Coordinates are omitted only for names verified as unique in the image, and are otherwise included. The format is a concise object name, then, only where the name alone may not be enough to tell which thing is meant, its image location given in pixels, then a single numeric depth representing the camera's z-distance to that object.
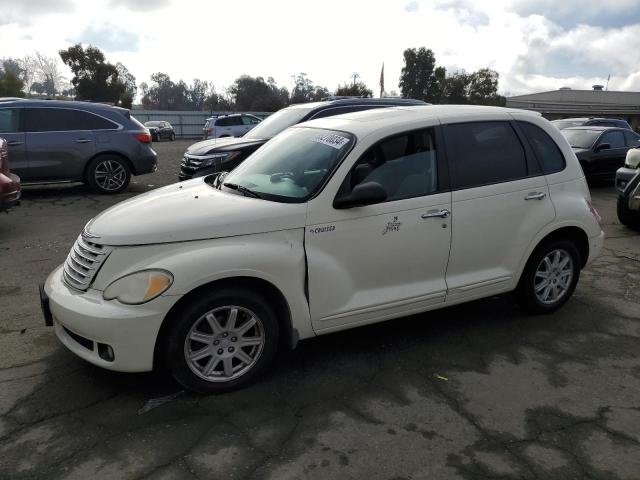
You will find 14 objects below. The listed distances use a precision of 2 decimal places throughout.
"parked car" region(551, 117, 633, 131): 18.44
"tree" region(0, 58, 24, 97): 47.56
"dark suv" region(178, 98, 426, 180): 8.40
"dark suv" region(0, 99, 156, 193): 9.31
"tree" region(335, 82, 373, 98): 52.94
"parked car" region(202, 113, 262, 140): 25.50
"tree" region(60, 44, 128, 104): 51.19
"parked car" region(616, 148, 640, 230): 7.81
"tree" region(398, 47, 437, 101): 68.81
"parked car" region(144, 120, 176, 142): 36.72
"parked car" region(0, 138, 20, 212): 6.68
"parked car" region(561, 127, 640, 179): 12.56
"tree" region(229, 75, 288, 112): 65.28
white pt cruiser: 3.10
